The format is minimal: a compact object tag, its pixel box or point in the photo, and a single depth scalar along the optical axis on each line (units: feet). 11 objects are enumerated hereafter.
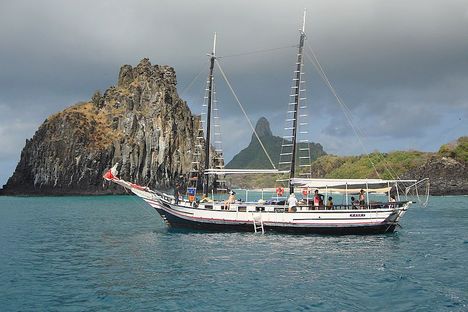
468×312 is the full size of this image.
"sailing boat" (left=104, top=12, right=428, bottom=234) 130.21
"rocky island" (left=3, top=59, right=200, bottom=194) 491.31
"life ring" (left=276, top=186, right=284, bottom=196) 141.37
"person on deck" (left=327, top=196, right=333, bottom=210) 131.13
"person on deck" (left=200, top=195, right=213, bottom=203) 147.41
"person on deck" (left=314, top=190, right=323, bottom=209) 132.43
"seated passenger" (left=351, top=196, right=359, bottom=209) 130.00
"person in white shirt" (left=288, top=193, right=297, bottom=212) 132.87
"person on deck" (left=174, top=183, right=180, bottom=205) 144.66
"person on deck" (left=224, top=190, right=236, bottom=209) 138.00
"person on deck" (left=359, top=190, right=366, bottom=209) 132.13
